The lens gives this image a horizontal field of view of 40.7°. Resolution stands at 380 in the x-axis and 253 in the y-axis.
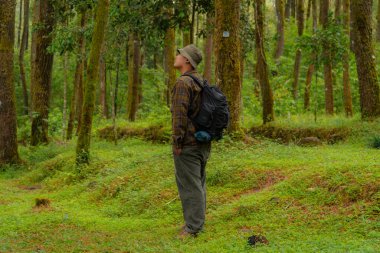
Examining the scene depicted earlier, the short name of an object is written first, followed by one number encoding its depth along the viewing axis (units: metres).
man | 6.48
